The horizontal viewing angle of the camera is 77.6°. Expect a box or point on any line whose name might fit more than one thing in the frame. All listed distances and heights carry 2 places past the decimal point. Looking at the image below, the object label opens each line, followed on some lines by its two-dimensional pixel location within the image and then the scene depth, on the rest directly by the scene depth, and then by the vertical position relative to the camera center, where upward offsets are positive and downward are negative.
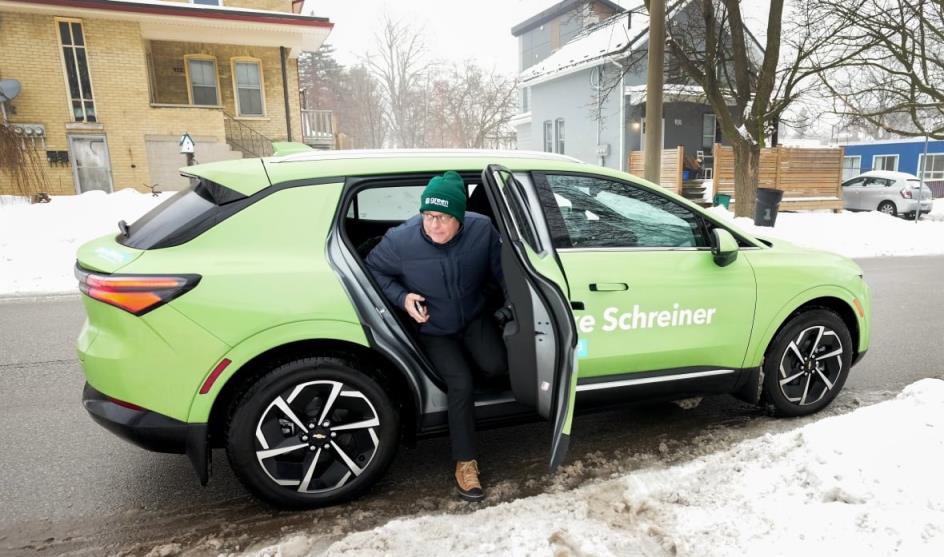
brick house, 16.20 +3.11
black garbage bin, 14.18 -1.09
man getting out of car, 2.78 -0.55
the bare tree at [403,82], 51.53 +7.97
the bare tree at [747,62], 14.38 +2.51
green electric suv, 2.54 -0.66
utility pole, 9.08 +1.13
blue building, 32.28 -0.10
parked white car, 19.67 -1.25
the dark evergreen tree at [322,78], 58.91 +10.22
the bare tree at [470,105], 46.34 +5.32
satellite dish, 15.69 +2.62
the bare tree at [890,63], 15.23 +2.55
